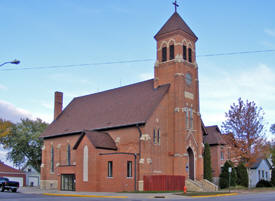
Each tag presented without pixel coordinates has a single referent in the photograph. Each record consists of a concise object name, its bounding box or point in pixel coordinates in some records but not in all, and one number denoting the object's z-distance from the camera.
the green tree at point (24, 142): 70.94
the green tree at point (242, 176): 53.41
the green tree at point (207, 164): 51.97
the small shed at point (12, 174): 64.69
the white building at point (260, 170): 67.00
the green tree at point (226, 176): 50.94
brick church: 41.22
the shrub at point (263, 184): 51.00
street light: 22.13
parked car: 40.62
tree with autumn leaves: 47.69
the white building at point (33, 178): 74.00
